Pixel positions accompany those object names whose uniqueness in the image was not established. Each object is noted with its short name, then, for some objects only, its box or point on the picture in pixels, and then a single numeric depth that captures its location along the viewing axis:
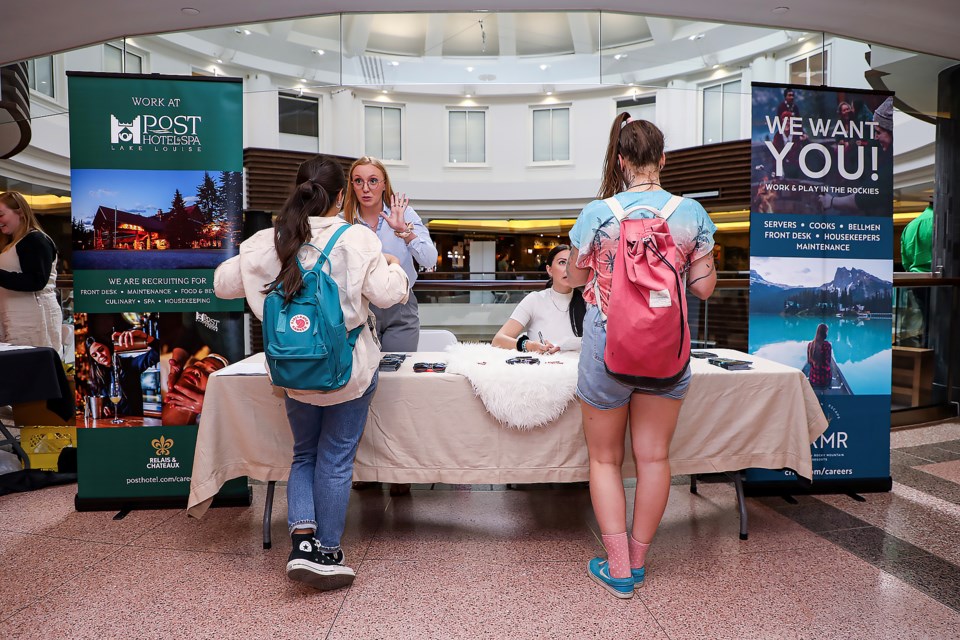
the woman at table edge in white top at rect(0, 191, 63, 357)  3.79
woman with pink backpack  1.91
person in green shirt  5.75
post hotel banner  2.94
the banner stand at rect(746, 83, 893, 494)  3.15
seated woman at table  3.11
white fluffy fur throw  2.39
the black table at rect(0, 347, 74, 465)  3.47
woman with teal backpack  2.00
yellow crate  3.73
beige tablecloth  2.47
